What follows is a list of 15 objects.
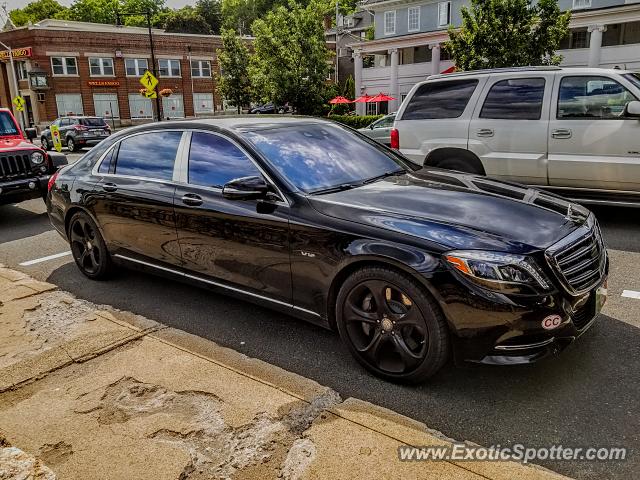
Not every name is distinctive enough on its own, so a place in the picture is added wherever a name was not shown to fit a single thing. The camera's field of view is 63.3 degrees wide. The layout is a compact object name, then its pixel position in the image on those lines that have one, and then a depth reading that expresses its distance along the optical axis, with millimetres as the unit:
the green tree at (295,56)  31016
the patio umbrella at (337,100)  30617
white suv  6246
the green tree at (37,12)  74375
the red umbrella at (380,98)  31312
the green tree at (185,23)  75875
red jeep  8469
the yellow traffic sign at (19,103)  39594
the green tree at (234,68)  41000
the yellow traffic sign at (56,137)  23031
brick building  44312
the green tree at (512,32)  21469
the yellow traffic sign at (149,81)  23016
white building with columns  27000
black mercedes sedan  2855
